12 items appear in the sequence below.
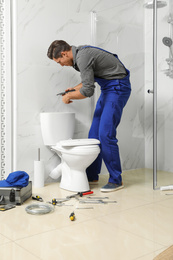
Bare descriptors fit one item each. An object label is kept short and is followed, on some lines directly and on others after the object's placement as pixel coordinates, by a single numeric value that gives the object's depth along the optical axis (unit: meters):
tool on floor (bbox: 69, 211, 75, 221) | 2.02
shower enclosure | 2.80
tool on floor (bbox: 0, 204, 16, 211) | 2.25
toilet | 2.70
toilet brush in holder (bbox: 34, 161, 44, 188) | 2.91
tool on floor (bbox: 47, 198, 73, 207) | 2.36
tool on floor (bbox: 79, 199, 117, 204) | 2.44
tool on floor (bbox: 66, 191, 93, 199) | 2.58
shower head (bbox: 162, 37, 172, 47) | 2.85
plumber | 2.72
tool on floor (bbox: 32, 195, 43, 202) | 2.50
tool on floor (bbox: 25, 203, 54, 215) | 2.14
